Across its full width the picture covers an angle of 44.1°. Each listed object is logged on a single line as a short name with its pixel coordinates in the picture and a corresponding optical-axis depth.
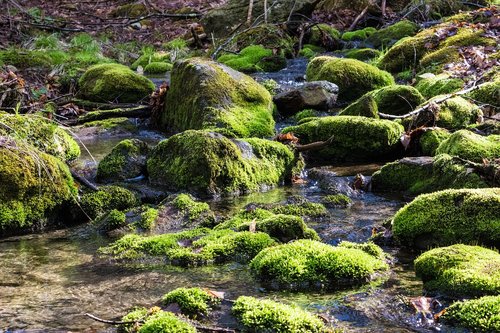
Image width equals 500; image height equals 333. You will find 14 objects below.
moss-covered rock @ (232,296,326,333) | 3.36
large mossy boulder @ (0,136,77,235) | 5.68
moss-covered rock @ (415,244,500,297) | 3.74
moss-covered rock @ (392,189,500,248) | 4.64
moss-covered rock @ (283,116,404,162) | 8.27
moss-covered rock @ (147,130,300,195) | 7.02
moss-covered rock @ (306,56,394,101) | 11.63
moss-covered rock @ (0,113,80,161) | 7.09
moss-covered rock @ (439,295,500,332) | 3.30
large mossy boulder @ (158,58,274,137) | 9.12
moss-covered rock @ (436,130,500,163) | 6.73
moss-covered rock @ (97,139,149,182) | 7.45
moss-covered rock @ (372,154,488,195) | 6.20
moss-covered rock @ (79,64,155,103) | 12.23
